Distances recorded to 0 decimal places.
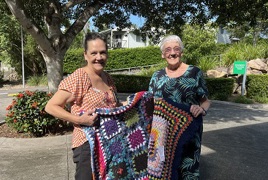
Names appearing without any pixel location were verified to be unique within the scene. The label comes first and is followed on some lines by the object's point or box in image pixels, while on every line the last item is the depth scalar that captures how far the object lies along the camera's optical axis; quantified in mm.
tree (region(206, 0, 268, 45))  5730
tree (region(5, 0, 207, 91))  5239
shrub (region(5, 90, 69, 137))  5233
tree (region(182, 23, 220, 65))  20234
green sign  11036
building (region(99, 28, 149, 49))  39503
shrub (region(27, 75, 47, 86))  17761
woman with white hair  2279
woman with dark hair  1811
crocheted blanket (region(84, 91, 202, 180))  1859
